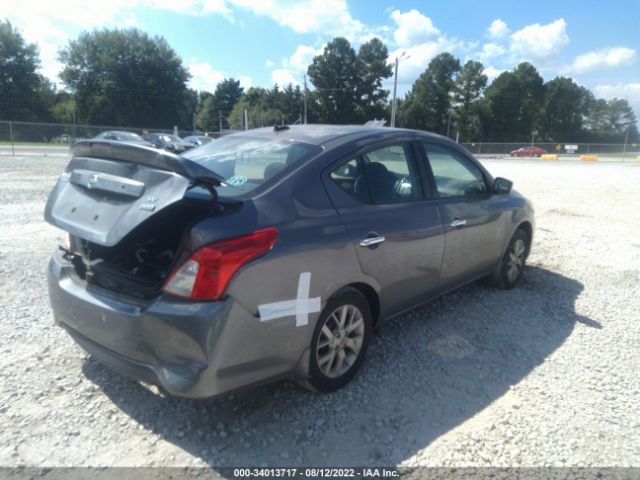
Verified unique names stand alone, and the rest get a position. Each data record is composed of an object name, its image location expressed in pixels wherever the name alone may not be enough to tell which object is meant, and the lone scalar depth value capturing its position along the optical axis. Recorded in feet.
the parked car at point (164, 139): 98.89
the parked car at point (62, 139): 105.34
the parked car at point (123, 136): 85.40
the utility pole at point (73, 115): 185.94
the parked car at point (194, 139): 102.51
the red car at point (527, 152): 187.73
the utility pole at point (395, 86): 120.88
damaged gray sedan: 7.35
